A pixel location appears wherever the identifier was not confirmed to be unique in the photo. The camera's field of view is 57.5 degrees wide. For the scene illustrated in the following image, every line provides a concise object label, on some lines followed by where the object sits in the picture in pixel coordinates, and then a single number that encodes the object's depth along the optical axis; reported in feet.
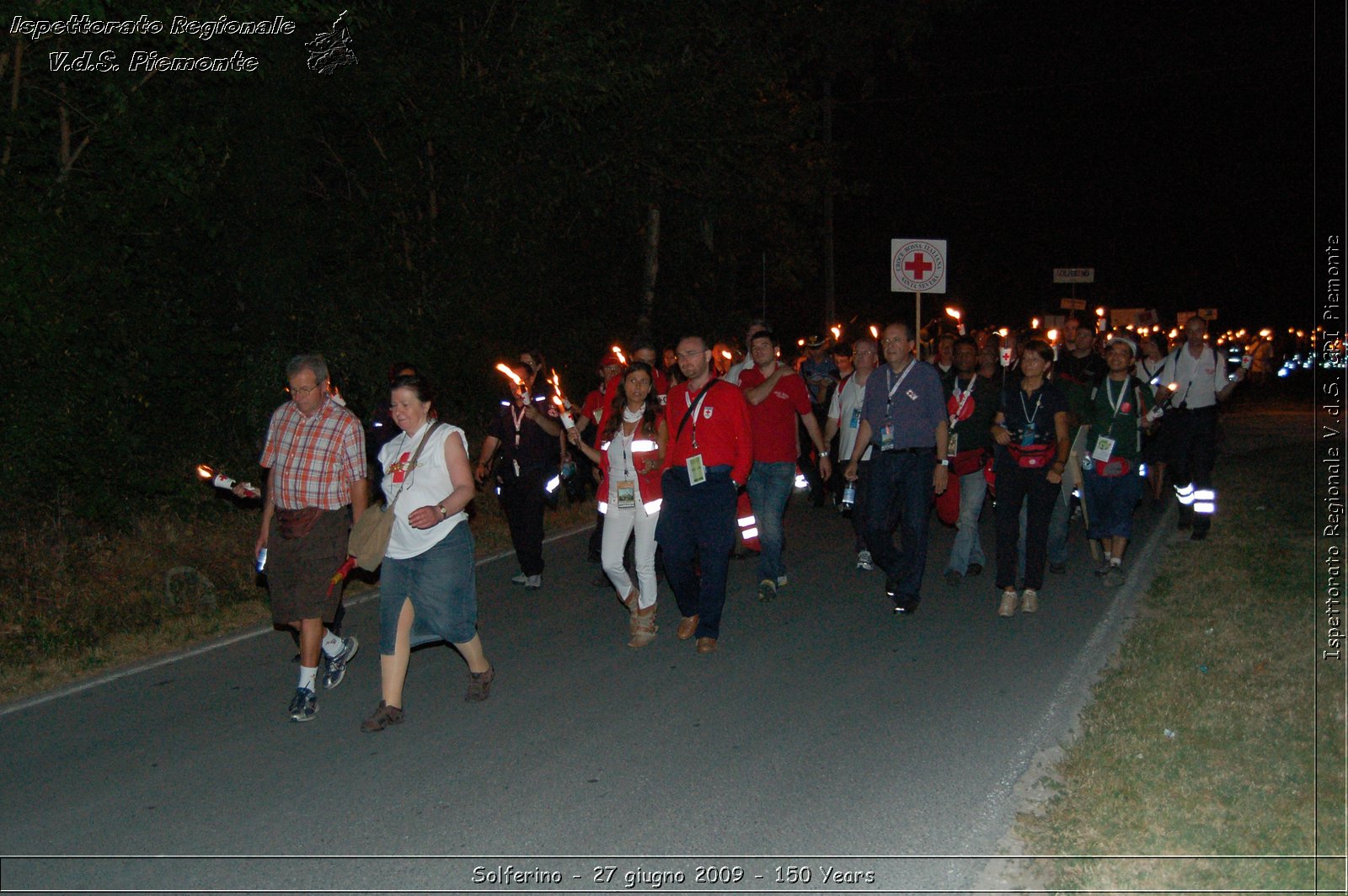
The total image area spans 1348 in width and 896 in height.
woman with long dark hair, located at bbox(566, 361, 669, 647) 26.99
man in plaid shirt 22.41
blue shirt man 29.89
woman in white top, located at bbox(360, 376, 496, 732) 21.53
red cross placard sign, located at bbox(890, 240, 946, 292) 53.31
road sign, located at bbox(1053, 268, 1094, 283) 86.84
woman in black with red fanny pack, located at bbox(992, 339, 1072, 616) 30.04
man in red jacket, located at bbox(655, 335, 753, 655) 26.61
